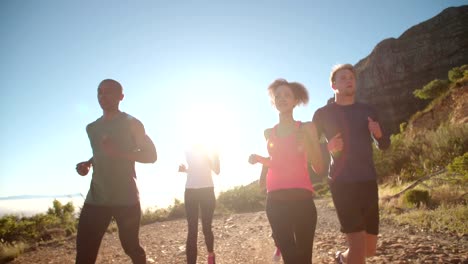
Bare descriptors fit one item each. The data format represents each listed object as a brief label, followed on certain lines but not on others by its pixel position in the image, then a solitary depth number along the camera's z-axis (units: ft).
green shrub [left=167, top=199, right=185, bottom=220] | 55.01
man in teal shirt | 10.09
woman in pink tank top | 9.70
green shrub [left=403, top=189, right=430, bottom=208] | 29.39
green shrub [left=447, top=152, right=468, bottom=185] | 27.99
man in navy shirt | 10.16
